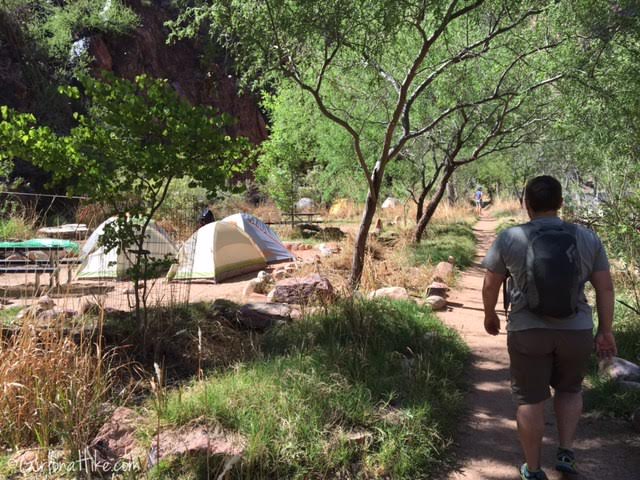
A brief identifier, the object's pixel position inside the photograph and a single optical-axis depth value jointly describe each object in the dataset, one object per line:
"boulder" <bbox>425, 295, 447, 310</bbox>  7.81
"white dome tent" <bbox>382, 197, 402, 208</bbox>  27.73
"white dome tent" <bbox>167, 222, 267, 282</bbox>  10.73
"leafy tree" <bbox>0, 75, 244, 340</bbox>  4.97
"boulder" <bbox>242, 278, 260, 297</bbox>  9.36
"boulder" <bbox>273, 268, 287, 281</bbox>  10.08
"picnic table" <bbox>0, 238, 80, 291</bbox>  10.16
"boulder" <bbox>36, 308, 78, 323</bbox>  4.62
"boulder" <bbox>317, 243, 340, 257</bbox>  12.83
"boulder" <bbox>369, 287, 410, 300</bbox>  7.73
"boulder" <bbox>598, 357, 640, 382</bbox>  4.55
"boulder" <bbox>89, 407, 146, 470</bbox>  3.25
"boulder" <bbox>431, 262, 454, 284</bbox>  9.84
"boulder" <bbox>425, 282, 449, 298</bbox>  8.44
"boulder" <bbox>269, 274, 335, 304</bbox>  7.46
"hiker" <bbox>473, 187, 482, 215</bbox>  35.66
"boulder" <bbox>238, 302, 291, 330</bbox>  6.52
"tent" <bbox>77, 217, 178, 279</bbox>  10.10
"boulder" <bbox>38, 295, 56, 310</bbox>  6.30
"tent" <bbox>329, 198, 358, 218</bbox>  26.17
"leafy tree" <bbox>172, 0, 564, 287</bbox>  6.79
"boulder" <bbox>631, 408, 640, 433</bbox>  3.87
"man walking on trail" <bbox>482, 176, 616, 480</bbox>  2.74
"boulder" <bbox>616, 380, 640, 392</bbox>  4.27
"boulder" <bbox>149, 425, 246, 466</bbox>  3.14
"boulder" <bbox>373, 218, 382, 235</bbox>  18.10
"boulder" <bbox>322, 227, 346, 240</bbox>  17.12
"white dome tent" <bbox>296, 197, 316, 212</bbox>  27.83
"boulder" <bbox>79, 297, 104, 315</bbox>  5.70
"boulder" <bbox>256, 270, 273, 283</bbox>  9.66
